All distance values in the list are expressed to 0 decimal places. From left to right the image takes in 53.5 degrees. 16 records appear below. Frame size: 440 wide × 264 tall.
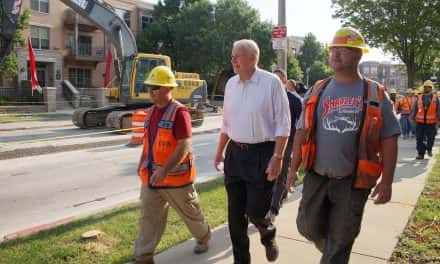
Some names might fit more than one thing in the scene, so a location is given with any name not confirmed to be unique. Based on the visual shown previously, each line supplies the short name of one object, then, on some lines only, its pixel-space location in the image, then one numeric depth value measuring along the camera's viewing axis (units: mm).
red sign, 10828
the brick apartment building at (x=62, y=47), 36088
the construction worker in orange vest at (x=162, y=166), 3738
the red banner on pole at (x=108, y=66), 31734
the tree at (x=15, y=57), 29125
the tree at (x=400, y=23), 23516
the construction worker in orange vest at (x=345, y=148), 2988
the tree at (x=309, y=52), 74188
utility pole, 10758
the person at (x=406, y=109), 15641
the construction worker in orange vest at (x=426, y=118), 10266
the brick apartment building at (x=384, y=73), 141875
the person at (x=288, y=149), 5211
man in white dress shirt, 3662
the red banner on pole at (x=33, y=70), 26578
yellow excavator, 16969
